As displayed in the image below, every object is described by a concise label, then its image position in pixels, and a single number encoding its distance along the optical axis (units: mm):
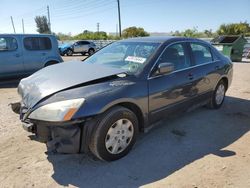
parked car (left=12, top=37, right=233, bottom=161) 2198
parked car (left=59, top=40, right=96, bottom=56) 17331
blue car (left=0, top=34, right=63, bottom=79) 6180
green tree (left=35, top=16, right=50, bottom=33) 55039
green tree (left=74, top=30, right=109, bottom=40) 31860
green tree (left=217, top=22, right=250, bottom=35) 29662
